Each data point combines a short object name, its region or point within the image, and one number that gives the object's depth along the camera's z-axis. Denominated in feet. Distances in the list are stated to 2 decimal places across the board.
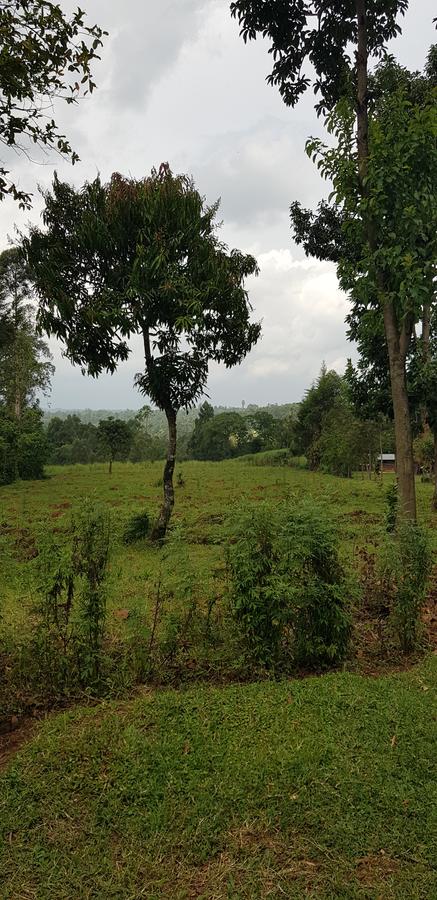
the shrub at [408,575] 13.34
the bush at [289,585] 11.86
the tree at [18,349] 76.69
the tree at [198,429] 210.59
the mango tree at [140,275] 28.14
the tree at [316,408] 116.37
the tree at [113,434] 98.94
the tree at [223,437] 185.68
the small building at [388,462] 149.27
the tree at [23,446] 80.64
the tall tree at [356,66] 20.11
